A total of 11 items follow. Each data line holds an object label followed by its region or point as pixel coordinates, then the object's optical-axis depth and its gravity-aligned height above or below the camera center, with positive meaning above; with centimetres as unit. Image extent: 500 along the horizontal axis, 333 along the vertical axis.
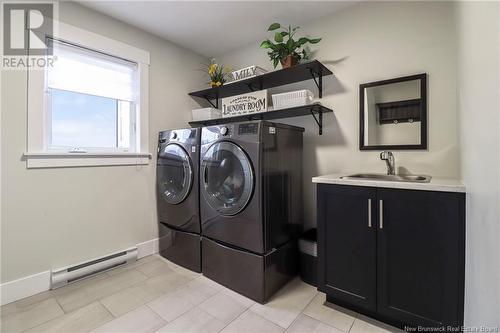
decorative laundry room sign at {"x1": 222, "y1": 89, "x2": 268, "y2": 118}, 215 +64
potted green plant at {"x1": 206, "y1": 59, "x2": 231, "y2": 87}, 255 +106
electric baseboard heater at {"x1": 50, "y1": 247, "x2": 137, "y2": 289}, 179 -89
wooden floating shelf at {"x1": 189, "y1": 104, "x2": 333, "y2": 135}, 196 +51
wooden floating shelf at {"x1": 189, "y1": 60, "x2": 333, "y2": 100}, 200 +89
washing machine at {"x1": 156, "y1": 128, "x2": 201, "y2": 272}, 204 -30
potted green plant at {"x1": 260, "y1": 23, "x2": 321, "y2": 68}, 200 +109
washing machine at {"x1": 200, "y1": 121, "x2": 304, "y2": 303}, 162 -31
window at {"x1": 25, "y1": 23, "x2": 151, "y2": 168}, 177 +58
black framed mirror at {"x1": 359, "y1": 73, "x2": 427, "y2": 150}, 168 +43
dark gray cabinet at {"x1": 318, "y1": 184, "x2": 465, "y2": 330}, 116 -51
